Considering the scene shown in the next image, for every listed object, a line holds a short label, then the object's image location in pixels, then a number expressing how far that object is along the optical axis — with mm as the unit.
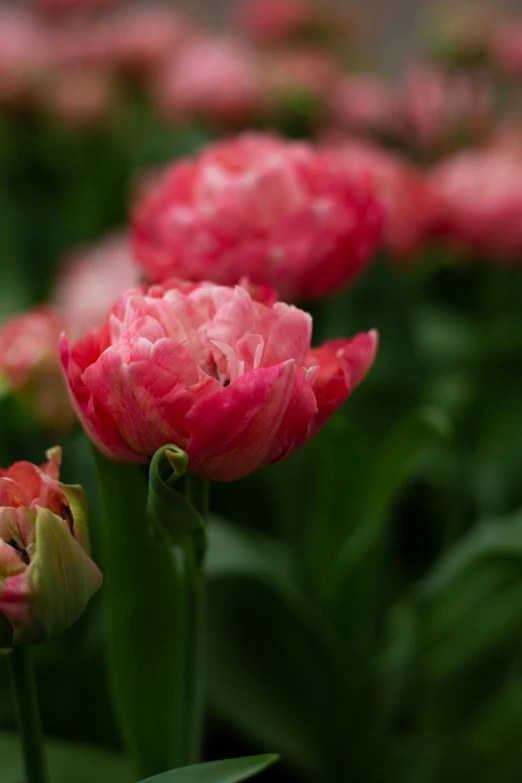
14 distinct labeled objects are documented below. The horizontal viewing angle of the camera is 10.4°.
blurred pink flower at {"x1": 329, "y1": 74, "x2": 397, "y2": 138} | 1677
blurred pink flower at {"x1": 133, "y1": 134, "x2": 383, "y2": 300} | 942
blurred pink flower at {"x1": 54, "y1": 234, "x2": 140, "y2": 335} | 1108
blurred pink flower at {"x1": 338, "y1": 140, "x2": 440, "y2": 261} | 1102
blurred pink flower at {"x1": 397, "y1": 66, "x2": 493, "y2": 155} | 1539
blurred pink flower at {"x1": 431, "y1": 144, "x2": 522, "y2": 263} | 1126
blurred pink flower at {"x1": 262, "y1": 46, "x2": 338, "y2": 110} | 1507
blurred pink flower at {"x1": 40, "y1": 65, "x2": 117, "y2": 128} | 1706
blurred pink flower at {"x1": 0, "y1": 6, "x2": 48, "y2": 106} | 1691
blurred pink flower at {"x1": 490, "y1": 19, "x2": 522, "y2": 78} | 1676
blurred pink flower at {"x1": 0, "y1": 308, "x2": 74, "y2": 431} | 973
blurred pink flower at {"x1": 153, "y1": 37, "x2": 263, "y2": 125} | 1681
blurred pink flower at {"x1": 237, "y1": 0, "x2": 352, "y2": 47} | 2283
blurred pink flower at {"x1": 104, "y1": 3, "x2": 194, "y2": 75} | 2006
